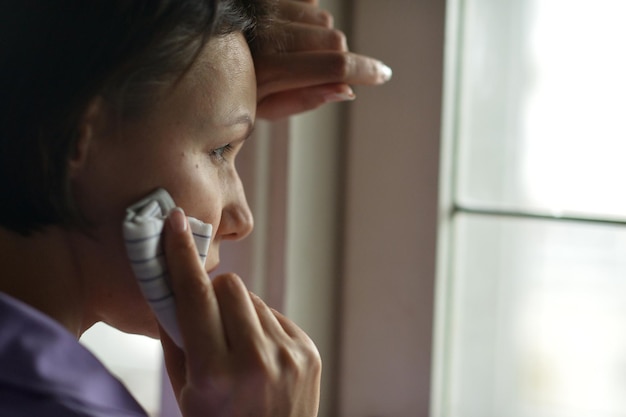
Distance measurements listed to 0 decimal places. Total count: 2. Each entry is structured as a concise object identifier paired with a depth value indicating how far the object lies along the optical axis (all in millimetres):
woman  757
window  886
